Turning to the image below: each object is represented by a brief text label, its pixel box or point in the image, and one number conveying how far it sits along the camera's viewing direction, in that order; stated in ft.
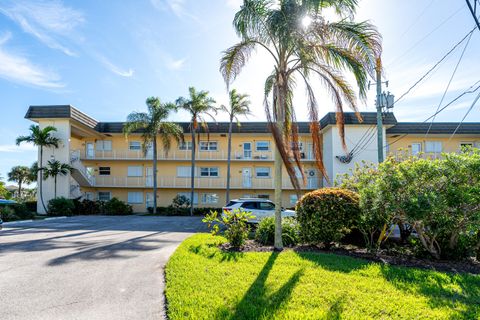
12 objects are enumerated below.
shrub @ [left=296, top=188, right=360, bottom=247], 27.20
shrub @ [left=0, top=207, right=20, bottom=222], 59.93
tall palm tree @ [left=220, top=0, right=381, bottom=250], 25.95
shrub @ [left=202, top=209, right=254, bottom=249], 27.94
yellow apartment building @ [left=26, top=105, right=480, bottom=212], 79.97
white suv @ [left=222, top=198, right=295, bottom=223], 51.62
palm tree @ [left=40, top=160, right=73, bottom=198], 77.20
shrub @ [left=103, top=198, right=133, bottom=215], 84.17
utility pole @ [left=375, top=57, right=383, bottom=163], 44.20
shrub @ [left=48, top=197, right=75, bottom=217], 74.33
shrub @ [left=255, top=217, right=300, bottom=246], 30.89
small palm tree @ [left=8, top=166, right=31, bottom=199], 132.77
